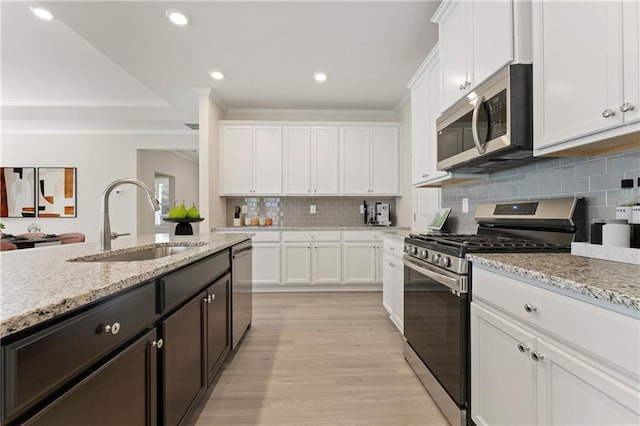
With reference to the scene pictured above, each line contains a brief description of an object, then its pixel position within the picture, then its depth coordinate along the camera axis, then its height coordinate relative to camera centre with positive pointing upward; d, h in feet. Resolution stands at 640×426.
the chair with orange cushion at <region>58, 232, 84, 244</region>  14.65 -1.16
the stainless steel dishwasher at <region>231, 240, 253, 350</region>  7.79 -2.12
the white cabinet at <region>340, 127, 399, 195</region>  15.23 +2.40
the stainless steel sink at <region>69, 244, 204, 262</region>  5.06 -0.79
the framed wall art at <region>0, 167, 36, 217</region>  20.94 +1.64
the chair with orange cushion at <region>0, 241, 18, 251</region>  11.36 -1.18
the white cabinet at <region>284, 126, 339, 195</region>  15.05 +2.58
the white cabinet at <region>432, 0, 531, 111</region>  5.18 +3.32
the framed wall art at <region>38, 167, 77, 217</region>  21.03 +1.57
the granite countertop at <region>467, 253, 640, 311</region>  2.58 -0.64
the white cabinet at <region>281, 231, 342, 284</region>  14.32 -2.06
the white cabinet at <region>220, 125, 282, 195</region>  14.92 +2.52
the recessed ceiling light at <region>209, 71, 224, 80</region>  11.84 +5.36
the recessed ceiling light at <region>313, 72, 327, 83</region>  11.91 +5.31
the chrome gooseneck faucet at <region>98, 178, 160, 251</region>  5.53 +0.00
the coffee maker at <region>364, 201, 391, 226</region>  15.72 -0.05
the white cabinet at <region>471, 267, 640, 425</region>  2.54 -1.50
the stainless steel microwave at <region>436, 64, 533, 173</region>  5.24 +1.68
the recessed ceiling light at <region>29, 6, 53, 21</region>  8.47 +5.59
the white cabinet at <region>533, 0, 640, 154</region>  3.57 +1.82
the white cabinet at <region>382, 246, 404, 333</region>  8.91 -2.32
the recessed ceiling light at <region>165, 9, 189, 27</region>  8.28 +5.36
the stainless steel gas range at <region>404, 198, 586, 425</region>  4.91 -1.19
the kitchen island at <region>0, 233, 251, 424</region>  2.17 -1.16
